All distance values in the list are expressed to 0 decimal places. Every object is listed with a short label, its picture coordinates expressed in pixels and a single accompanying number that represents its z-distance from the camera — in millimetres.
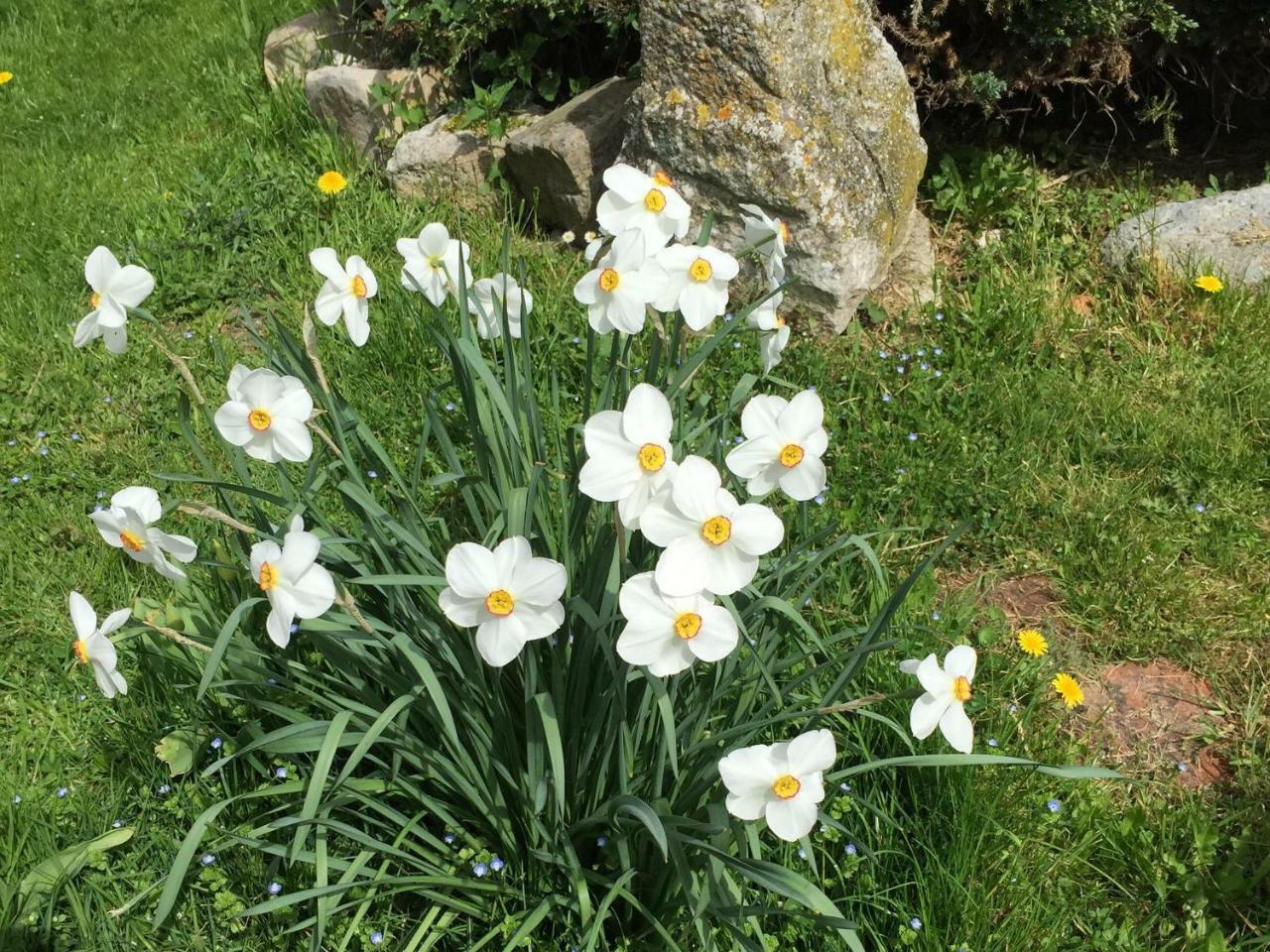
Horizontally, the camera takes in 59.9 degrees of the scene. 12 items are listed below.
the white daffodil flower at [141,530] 1542
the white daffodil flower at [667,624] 1331
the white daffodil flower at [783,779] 1405
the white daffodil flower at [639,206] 1660
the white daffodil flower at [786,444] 1465
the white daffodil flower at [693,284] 1602
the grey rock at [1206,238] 3412
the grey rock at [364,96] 4082
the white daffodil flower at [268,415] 1549
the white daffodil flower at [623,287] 1546
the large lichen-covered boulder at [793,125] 3205
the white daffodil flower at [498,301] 1843
